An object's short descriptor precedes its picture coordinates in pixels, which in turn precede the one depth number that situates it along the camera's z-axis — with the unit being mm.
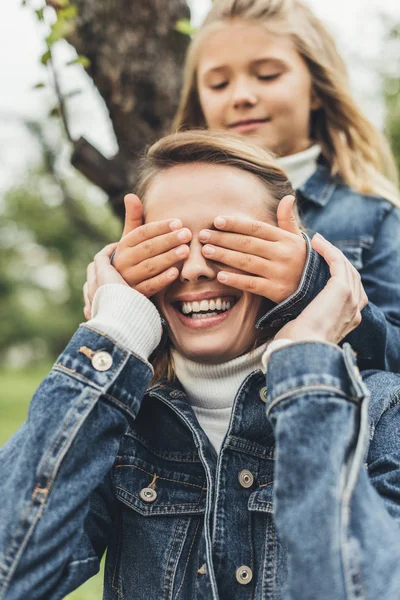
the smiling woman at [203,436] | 915
